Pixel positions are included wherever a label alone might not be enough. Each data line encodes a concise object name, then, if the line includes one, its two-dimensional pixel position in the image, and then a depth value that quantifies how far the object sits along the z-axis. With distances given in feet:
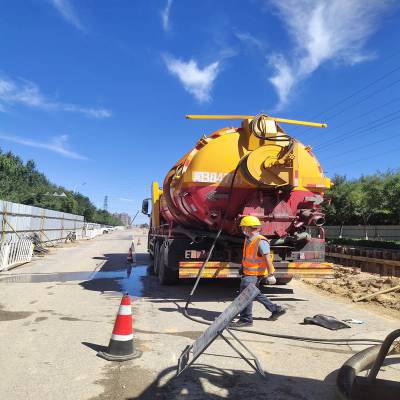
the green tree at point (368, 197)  111.58
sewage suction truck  27.12
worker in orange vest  21.16
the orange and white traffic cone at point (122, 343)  15.93
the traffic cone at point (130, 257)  55.67
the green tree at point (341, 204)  131.44
